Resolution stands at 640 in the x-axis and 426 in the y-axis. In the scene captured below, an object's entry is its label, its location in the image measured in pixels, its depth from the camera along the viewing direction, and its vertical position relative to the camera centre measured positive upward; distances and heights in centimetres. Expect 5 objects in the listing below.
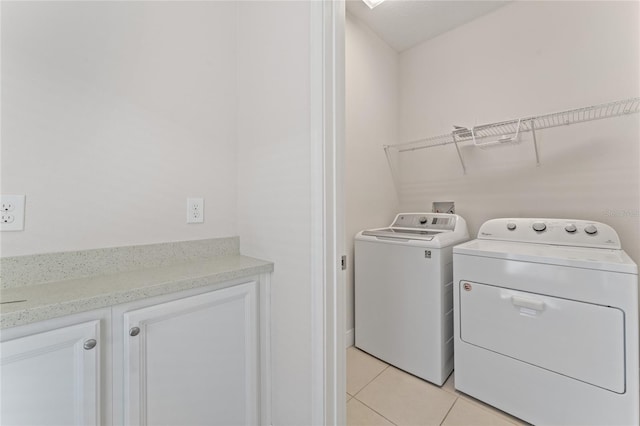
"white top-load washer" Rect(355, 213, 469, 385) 159 -53
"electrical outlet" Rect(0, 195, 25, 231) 84 +3
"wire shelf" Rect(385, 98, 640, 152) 156 +63
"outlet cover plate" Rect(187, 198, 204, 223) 125 +4
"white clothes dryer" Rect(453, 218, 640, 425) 108 -53
